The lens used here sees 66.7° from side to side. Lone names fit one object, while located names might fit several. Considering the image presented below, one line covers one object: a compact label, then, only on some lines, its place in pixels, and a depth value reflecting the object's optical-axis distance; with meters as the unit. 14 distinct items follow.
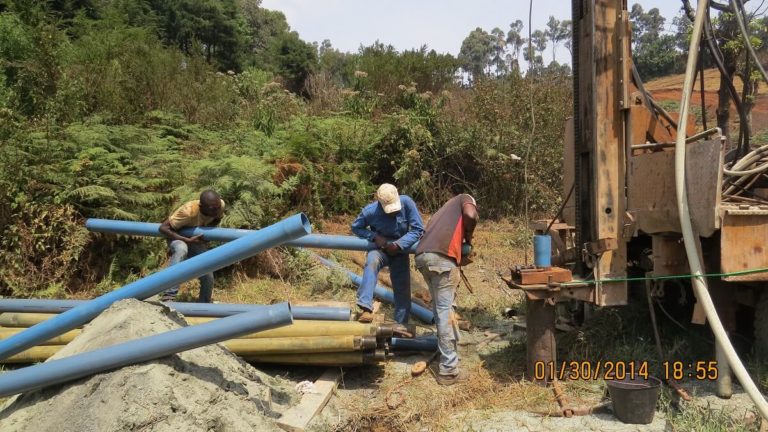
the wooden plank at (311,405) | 4.14
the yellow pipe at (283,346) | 4.85
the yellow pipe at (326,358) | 4.98
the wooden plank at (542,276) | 4.83
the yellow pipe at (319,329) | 5.00
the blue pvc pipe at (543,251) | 4.97
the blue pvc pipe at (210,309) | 5.48
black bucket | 4.13
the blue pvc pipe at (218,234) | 6.05
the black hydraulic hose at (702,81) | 5.28
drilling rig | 4.39
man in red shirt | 5.14
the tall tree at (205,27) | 27.23
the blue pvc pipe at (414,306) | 6.82
